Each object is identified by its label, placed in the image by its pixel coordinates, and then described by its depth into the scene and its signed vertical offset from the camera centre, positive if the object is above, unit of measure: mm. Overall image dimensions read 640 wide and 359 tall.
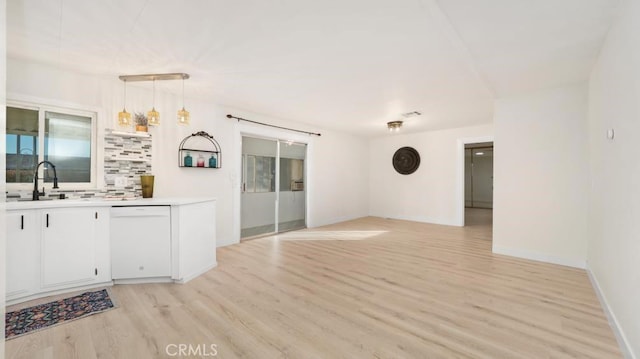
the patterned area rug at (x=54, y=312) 2045 -1141
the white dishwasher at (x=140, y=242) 2879 -679
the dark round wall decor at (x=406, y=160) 7203 +597
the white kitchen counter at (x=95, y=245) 2473 -676
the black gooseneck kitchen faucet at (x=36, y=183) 2838 -32
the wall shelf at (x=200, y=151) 4102 +480
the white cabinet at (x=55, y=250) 2436 -691
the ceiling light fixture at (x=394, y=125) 5613 +1225
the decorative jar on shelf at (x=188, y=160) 4090 +322
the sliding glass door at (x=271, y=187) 5145 -122
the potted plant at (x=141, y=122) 3543 +817
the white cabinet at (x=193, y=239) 2947 -708
